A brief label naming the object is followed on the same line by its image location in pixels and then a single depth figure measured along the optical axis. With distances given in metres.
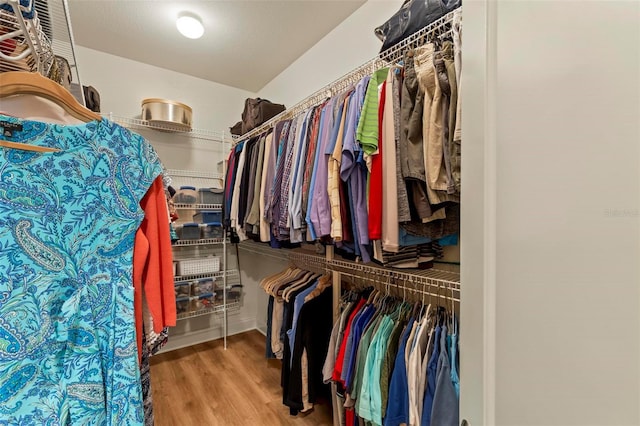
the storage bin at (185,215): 2.58
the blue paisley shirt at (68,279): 0.71
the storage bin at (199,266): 2.42
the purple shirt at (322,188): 1.26
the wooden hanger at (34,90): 0.74
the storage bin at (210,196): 2.62
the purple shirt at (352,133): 1.13
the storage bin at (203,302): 2.50
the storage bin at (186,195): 2.49
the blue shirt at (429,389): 1.00
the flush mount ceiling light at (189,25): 1.89
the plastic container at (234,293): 2.74
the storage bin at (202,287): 2.51
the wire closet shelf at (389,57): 1.10
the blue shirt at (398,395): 1.07
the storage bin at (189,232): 2.50
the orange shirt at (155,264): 0.90
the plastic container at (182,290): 2.42
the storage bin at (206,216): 2.64
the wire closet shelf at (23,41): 0.69
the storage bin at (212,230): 2.63
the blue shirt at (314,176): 1.32
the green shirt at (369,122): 1.07
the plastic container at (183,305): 2.41
